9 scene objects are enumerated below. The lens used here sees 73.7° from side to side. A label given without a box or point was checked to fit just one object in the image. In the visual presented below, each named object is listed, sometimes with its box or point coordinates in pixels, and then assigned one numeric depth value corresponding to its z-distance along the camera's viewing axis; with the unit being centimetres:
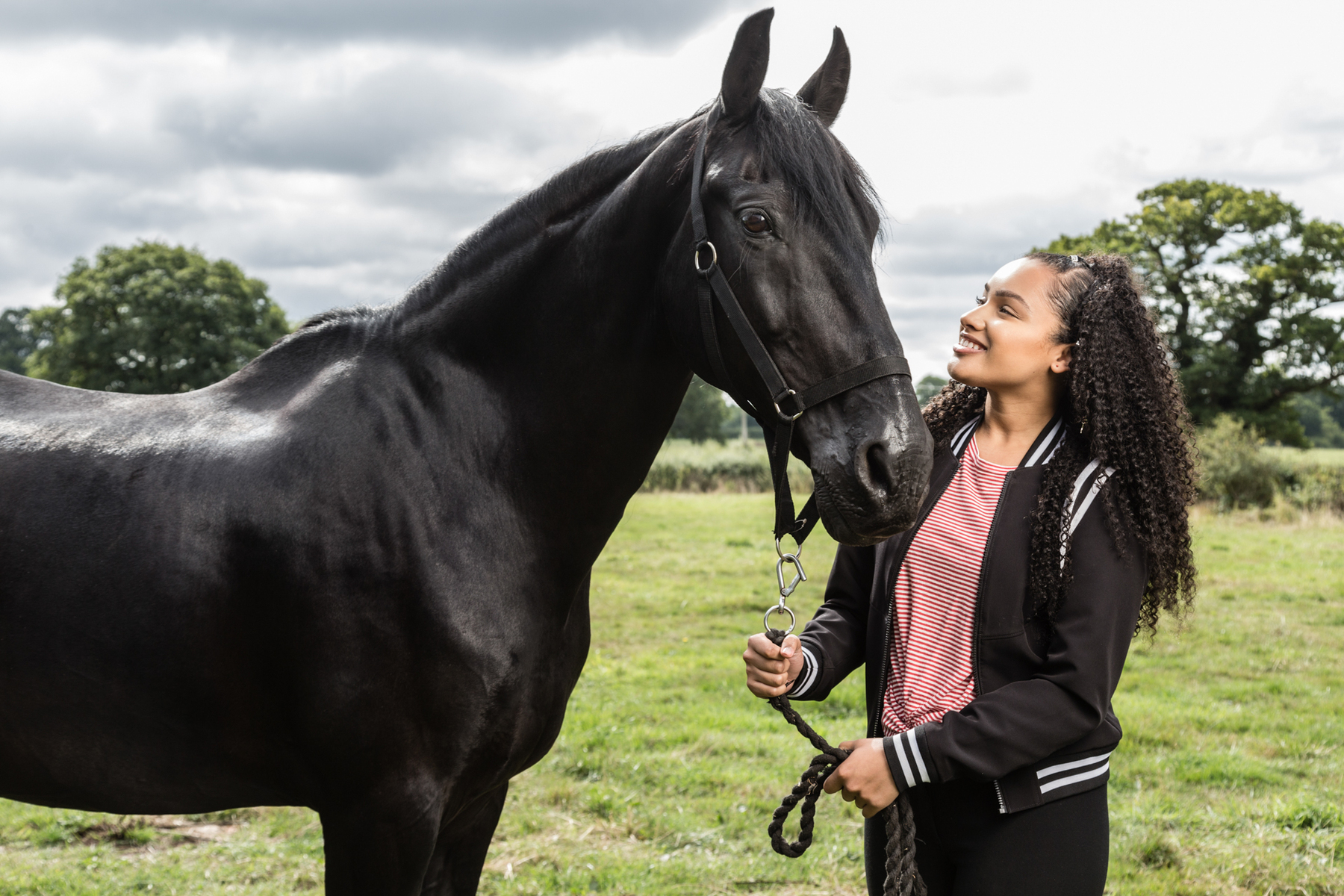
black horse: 196
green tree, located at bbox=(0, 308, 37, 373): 6419
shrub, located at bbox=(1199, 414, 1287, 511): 2036
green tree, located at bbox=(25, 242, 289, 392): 3300
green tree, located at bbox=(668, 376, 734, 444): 5084
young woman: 192
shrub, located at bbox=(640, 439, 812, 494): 2611
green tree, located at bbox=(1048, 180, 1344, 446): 3195
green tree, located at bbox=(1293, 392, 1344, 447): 5850
